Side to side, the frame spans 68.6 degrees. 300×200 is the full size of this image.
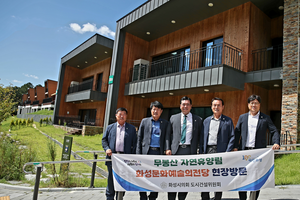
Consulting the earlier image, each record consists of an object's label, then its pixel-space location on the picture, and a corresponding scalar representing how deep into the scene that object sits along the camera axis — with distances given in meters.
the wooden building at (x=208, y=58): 9.95
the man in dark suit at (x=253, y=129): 3.82
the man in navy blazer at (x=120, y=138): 4.19
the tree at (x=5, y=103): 14.09
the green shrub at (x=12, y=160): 6.29
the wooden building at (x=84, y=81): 20.33
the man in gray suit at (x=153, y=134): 3.99
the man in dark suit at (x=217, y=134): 3.78
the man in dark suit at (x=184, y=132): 3.93
